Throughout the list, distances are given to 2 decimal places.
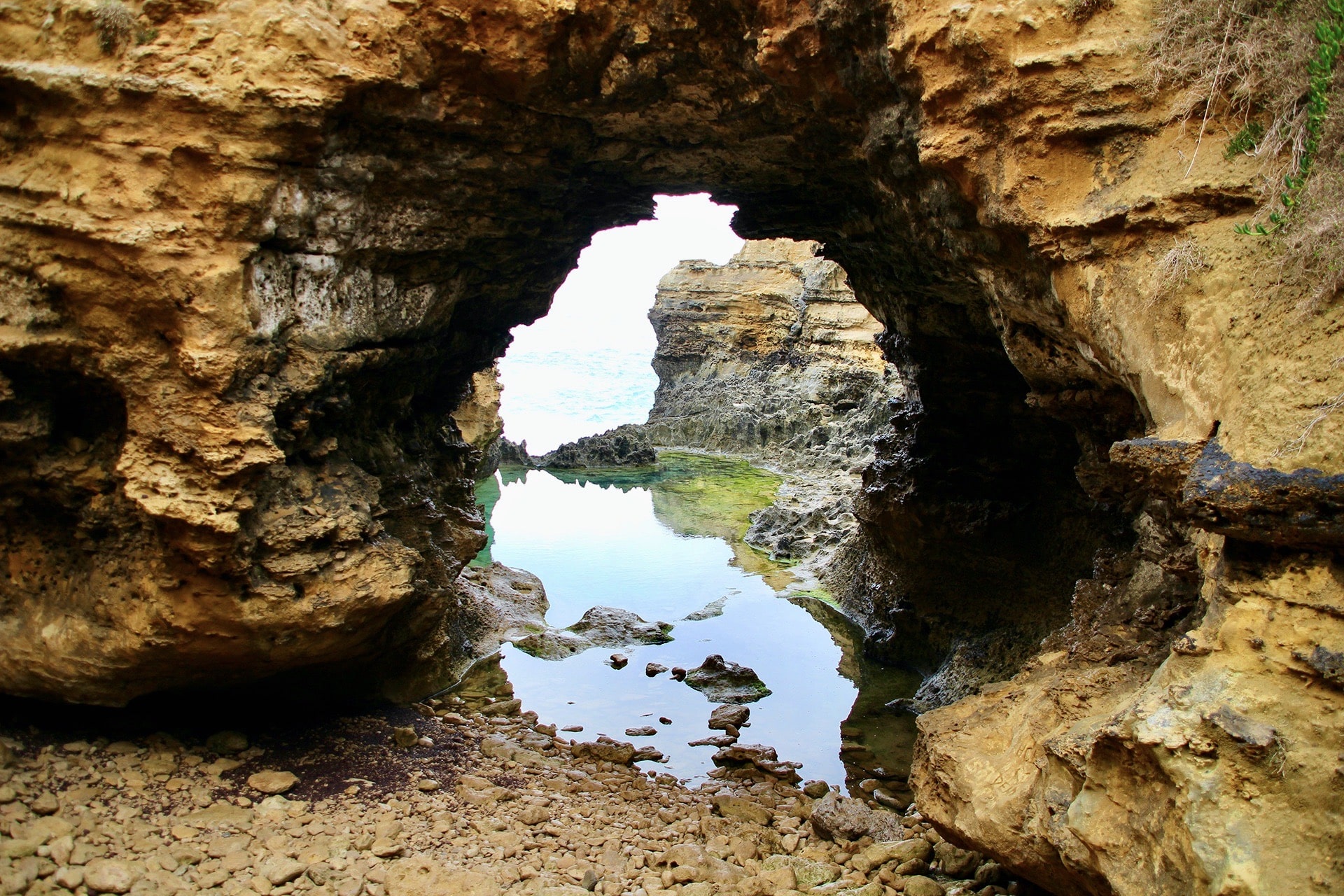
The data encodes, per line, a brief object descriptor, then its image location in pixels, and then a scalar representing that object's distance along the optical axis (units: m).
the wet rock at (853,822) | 5.32
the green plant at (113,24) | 4.21
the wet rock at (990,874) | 4.50
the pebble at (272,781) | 5.18
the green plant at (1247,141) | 3.50
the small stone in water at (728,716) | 7.50
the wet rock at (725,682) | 8.23
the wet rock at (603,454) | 25.23
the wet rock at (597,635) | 9.28
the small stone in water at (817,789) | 6.26
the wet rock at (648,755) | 6.82
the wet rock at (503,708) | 7.54
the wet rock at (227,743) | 5.51
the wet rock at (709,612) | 10.57
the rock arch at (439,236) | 3.73
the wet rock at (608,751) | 6.66
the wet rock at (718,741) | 7.17
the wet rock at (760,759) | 6.62
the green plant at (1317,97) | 3.24
